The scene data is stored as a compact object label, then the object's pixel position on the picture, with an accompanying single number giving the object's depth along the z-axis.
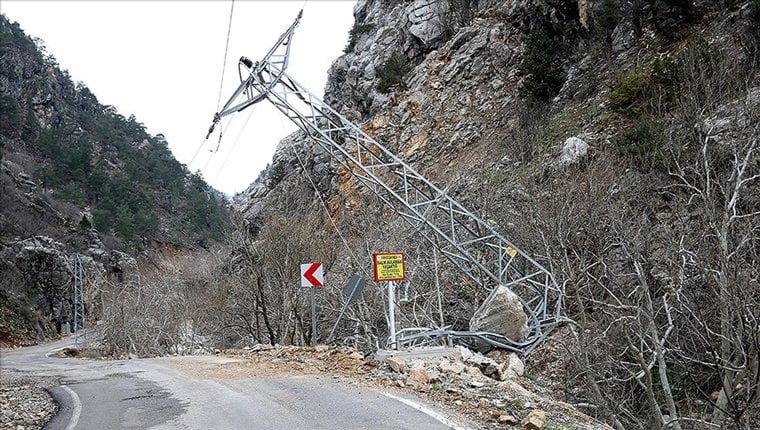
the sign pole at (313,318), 12.38
